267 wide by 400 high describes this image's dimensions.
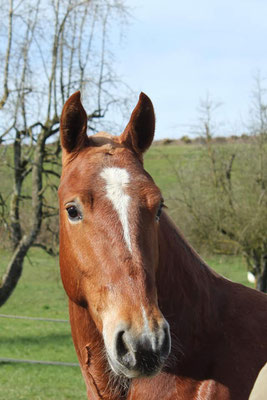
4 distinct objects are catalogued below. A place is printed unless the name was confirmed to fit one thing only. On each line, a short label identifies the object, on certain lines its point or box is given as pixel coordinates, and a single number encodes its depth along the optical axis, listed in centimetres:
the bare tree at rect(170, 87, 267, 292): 1866
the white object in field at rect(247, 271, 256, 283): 2362
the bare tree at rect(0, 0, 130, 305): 1039
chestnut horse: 252
